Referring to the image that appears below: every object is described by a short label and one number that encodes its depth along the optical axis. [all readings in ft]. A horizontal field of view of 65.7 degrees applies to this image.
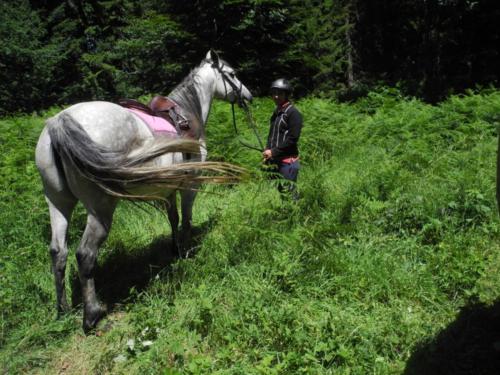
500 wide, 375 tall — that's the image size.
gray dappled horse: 9.83
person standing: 15.64
